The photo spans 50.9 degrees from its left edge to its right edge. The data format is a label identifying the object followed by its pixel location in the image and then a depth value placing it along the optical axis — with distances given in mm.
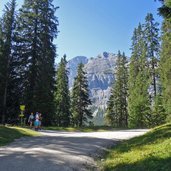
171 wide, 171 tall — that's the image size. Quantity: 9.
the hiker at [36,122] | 16041
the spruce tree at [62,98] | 33296
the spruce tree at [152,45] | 32271
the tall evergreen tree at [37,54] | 22250
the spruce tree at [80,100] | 34433
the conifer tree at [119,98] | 37873
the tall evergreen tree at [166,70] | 23166
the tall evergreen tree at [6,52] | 22913
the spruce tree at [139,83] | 25065
